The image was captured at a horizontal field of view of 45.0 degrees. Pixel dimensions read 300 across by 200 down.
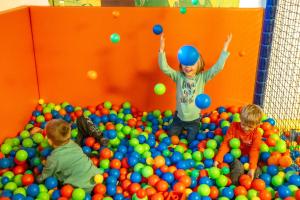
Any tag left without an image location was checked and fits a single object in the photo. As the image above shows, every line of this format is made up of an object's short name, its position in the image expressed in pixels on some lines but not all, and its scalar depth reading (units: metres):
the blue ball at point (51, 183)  1.83
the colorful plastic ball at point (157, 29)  2.17
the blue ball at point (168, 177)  1.91
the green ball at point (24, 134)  2.38
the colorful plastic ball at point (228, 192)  1.82
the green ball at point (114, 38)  2.22
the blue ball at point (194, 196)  1.75
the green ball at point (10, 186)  1.85
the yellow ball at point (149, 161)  2.06
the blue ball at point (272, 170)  1.98
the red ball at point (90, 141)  2.25
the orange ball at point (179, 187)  1.83
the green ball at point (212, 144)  2.21
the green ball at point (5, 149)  2.17
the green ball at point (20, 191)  1.80
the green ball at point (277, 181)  1.90
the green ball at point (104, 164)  2.06
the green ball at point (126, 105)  2.76
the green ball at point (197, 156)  2.13
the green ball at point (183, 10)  2.31
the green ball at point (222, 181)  1.91
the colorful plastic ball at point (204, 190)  1.82
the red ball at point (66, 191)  1.79
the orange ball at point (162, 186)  1.85
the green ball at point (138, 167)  1.99
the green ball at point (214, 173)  1.95
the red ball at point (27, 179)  1.90
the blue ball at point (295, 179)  1.86
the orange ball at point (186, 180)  1.87
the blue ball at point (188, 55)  1.92
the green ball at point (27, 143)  2.26
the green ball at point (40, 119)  2.59
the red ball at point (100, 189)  1.84
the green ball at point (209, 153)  2.12
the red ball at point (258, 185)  1.85
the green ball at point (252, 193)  1.81
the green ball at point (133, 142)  2.23
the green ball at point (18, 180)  1.92
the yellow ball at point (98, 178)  1.88
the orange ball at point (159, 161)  2.02
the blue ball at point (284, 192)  1.78
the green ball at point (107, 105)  2.77
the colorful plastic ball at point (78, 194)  1.76
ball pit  1.82
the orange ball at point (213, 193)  1.85
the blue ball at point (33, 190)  1.80
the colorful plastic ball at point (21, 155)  2.06
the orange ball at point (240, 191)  1.82
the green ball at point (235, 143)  2.09
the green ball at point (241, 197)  1.76
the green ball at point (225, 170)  2.01
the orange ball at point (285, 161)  1.98
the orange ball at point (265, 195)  1.79
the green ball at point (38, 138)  2.28
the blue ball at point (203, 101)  1.75
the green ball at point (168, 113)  2.70
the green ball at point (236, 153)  2.09
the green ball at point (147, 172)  1.94
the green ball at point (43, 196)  1.77
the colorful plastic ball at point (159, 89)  2.11
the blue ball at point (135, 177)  1.92
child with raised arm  2.21
